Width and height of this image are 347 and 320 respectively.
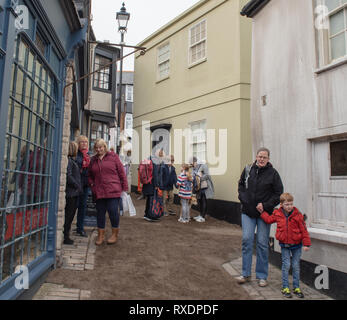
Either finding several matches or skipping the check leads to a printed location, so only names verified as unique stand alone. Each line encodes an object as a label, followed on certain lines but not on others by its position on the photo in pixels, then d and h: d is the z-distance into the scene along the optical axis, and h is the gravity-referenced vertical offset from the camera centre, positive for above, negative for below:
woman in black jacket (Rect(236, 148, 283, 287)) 4.91 -0.31
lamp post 11.99 +5.82
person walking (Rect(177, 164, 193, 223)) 9.37 -0.11
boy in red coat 4.59 -0.64
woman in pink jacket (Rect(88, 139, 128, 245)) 6.06 +0.06
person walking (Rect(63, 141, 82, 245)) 5.70 -0.04
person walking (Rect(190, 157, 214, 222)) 9.63 +0.03
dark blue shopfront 2.96 +0.63
